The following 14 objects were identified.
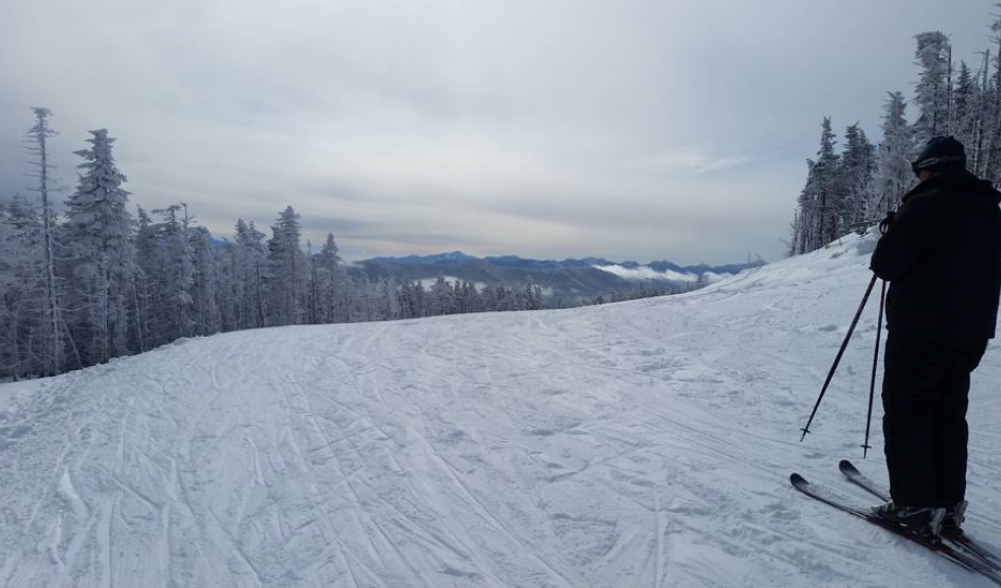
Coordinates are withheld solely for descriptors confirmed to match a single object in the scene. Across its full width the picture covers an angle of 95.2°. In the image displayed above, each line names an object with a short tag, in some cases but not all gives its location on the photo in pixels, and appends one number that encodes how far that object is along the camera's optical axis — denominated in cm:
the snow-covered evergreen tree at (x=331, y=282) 5997
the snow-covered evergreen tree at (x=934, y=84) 3309
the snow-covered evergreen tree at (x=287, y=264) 4938
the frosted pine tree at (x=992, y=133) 3600
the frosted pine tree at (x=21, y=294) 2989
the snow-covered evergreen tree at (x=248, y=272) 5409
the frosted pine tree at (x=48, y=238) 2461
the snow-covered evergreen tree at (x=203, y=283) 4494
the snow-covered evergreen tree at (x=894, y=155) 3644
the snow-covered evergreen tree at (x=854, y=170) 4721
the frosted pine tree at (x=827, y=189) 4581
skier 291
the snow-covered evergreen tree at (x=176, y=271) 4000
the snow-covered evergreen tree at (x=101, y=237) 2934
